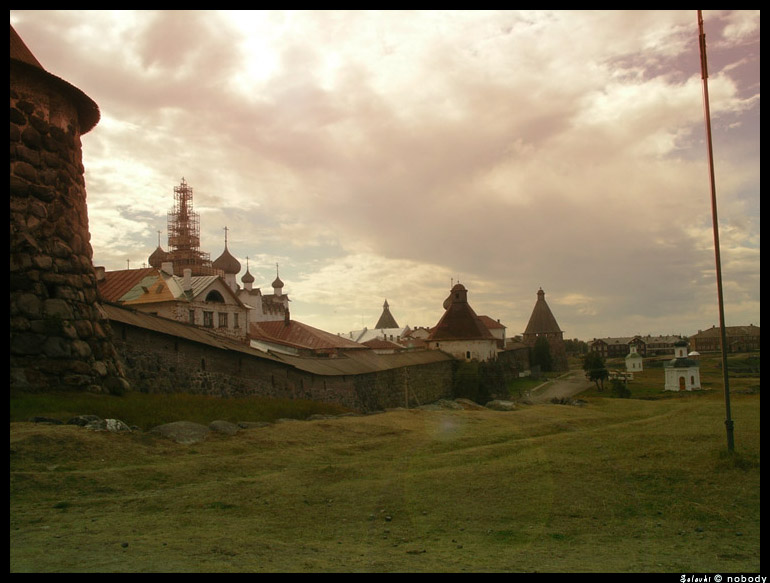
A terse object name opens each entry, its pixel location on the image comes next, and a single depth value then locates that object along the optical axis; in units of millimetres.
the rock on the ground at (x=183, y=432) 11230
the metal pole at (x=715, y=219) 9828
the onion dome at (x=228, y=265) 57844
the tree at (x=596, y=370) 50625
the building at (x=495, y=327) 86562
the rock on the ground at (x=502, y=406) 25312
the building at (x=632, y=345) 114312
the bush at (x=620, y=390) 41741
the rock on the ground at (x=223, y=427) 12402
